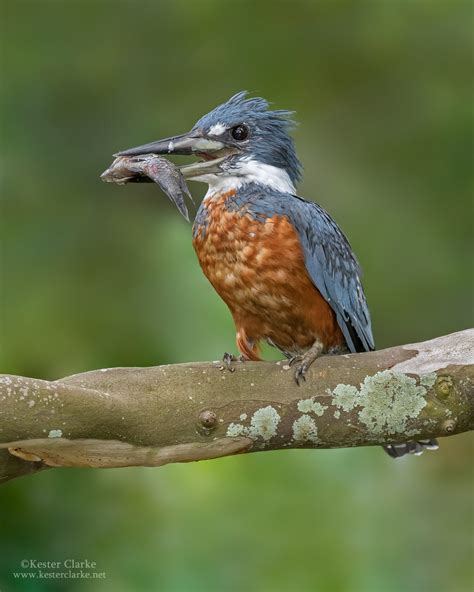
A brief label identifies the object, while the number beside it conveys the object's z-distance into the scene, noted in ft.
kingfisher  26.27
